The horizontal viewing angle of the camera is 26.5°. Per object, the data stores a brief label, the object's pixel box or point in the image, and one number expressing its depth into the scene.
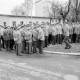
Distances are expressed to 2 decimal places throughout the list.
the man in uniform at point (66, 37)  13.29
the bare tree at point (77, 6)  25.95
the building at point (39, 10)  86.69
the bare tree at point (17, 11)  71.07
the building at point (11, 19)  37.64
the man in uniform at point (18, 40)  11.66
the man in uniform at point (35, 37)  12.19
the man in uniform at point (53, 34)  15.45
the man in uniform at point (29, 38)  11.94
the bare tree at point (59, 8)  28.35
